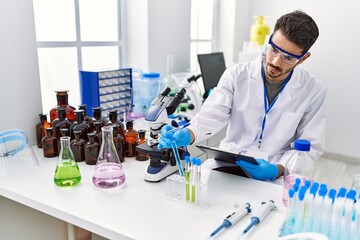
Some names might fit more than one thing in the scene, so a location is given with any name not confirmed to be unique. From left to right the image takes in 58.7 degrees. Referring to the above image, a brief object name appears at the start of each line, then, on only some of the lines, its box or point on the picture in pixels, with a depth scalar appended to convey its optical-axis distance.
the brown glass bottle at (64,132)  1.36
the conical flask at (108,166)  1.17
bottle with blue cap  1.11
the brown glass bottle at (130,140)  1.48
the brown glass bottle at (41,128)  1.54
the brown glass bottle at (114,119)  1.49
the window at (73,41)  1.90
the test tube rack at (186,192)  1.05
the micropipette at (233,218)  0.91
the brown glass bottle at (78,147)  1.39
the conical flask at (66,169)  1.17
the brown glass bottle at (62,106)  1.56
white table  0.92
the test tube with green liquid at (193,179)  1.06
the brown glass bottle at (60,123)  1.45
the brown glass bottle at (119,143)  1.42
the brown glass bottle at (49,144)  1.43
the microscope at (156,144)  1.24
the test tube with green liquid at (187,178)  1.07
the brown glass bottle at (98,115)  1.48
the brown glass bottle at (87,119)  1.48
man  1.48
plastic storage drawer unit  1.82
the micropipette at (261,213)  0.93
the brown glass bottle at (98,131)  1.39
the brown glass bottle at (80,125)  1.41
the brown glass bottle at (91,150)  1.37
